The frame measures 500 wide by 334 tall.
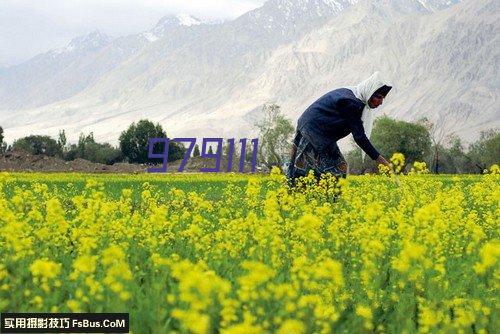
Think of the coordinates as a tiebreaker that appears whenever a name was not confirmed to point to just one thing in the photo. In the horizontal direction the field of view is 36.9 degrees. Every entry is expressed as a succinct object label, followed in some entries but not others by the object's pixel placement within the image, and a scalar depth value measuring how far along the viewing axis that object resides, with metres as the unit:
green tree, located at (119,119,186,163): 93.94
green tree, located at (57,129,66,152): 106.25
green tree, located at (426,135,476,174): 97.60
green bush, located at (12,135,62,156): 103.94
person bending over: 11.12
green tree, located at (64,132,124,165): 99.06
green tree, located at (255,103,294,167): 93.81
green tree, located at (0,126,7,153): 86.09
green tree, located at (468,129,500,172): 89.56
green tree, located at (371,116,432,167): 82.62
